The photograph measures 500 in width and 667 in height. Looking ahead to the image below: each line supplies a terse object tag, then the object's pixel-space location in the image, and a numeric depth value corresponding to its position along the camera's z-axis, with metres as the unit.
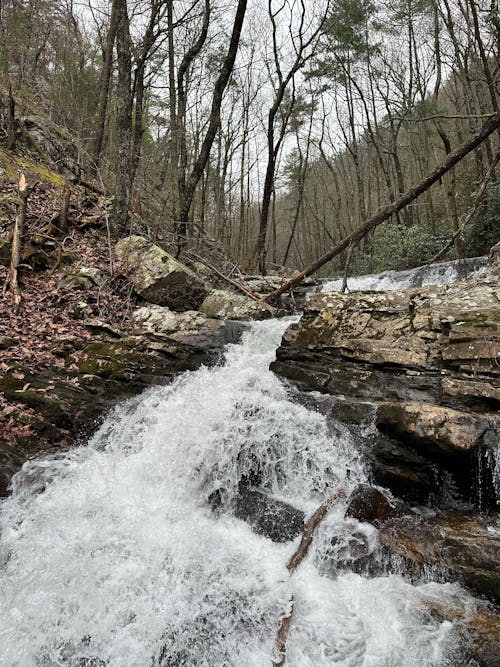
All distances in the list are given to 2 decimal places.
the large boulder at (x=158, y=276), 7.88
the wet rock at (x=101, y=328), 6.69
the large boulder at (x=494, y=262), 7.11
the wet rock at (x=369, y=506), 4.01
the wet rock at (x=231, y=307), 8.75
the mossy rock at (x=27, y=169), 9.50
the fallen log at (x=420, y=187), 4.27
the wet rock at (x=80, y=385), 4.93
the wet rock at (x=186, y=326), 7.19
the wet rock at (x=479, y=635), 2.63
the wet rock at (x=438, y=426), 4.16
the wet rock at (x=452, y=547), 3.25
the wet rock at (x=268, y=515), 4.01
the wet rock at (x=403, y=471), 4.38
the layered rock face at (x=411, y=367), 4.36
